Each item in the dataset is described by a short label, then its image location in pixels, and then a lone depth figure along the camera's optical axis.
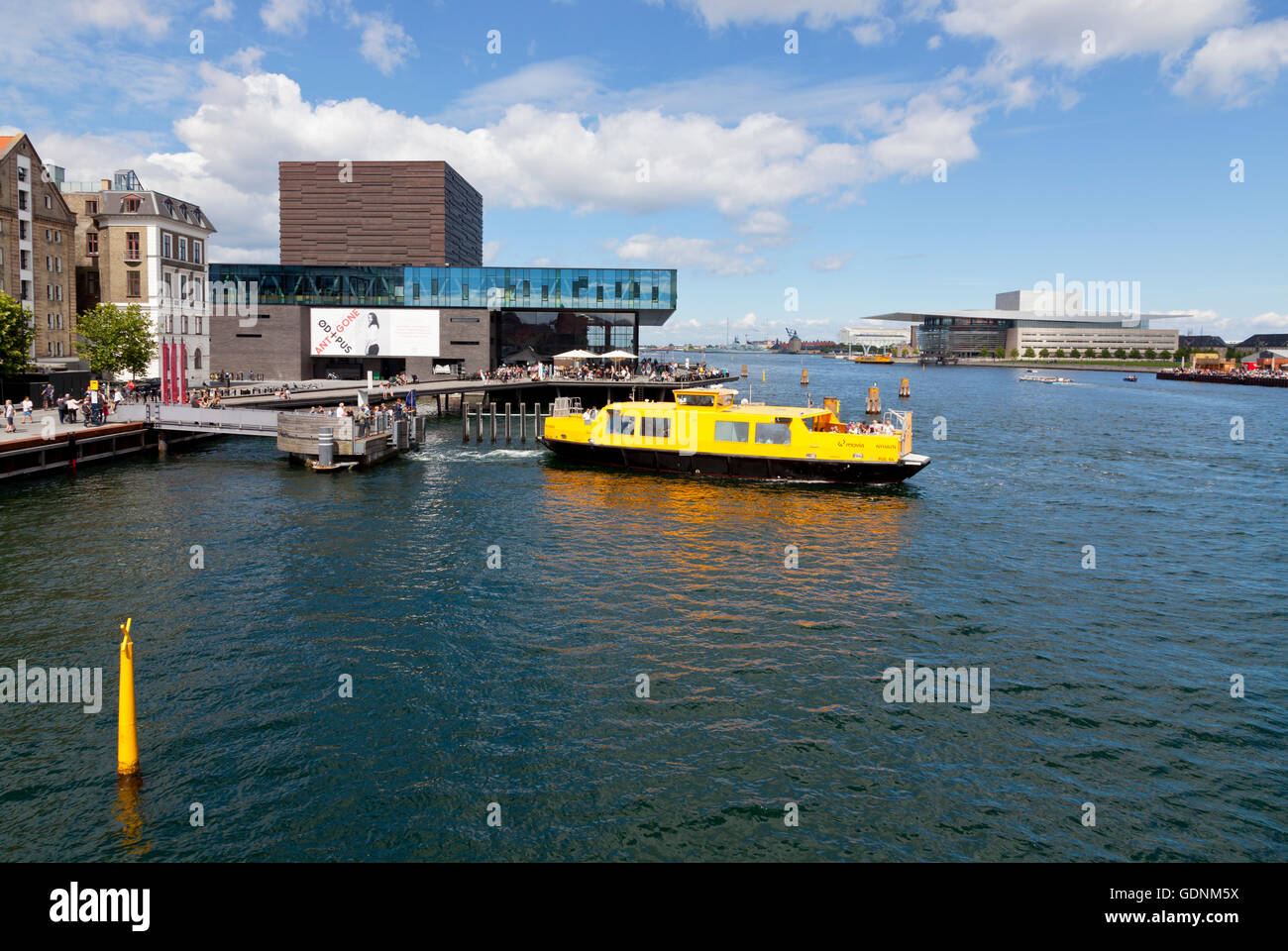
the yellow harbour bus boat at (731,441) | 47.94
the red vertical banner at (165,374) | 60.75
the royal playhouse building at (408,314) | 107.62
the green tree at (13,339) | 54.16
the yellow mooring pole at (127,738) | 14.99
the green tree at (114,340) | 67.12
